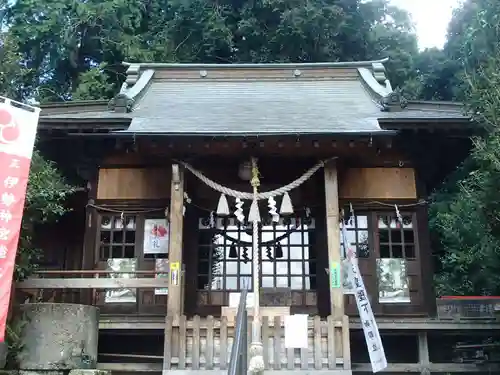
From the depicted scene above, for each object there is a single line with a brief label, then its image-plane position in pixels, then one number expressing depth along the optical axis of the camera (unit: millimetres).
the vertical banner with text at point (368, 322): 7988
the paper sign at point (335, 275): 8148
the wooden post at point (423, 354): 8938
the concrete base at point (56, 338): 7031
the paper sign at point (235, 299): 9406
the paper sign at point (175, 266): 8344
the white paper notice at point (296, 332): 7477
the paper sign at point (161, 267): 10078
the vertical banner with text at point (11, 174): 6504
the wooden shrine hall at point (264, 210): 8930
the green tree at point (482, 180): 7641
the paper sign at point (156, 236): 10297
